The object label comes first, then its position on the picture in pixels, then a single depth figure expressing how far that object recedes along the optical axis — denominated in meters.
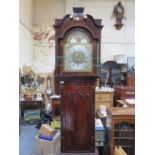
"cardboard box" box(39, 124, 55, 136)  2.33
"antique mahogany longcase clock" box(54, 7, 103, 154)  1.75
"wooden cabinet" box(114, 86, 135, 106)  3.76
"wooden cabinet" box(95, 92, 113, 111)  3.90
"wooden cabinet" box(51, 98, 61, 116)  3.85
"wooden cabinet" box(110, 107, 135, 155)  1.88
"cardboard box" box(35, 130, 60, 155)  2.26
